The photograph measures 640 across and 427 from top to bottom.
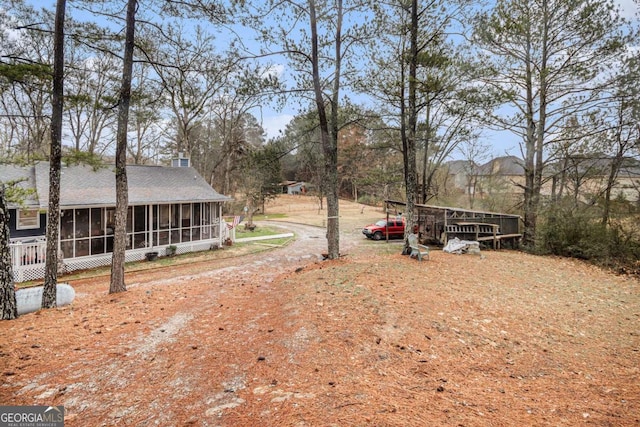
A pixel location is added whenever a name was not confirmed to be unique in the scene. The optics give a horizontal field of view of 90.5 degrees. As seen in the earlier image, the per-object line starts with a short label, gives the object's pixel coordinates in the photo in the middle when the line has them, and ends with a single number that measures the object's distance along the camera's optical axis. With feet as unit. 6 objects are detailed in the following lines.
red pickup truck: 66.59
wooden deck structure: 49.70
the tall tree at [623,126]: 36.47
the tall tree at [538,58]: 38.55
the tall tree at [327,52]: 33.68
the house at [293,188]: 187.25
